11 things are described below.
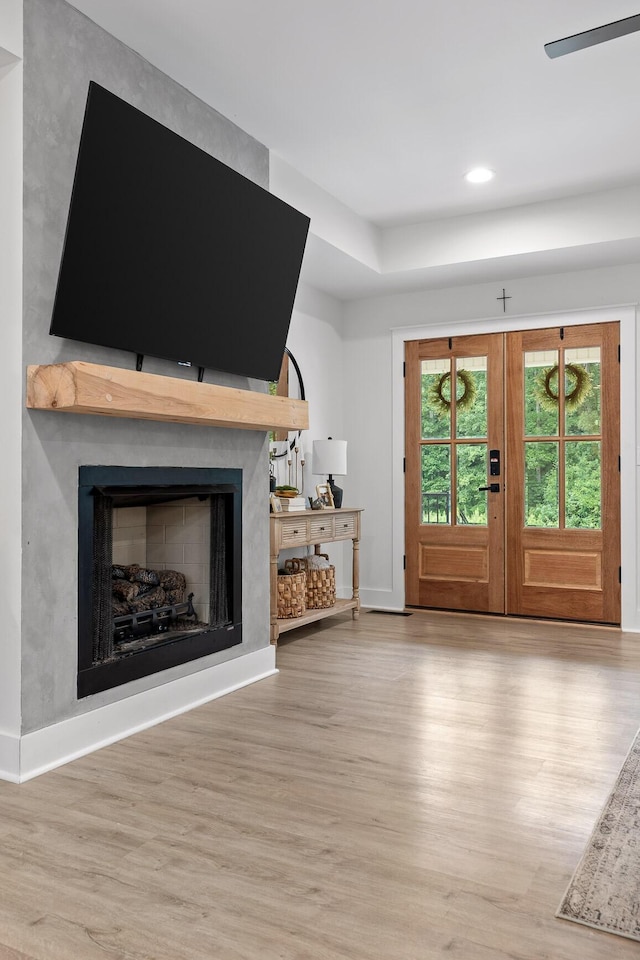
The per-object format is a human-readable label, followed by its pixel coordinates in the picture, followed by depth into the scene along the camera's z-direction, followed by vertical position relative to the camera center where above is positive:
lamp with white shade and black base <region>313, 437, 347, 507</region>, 5.05 +0.16
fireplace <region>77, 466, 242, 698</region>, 2.73 -0.39
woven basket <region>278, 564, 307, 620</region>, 4.41 -0.67
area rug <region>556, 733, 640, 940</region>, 1.67 -0.96
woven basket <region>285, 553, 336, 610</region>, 4.86 -0.67
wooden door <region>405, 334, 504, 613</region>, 5.35 +0.05
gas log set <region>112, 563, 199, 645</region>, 3.14 -0.53
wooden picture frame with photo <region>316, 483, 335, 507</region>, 5.14 -0.09
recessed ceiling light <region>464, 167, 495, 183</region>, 4.16 +1.70
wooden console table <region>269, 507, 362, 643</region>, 4.17 -0.32
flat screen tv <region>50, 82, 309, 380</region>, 2.57 +0.91
